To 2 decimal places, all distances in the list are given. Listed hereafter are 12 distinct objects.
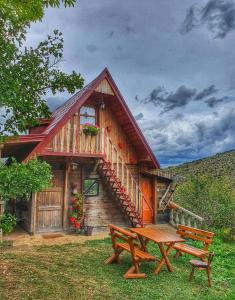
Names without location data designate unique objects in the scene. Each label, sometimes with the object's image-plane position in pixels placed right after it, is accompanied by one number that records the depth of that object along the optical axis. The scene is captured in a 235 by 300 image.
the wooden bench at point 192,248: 6.44
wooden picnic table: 6.15
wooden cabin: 10.22
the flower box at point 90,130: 10.80
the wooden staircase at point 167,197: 12.98
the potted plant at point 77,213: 10.39
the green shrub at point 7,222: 4.23
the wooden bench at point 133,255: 5.86
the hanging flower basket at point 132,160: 12.61
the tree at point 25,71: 4.21
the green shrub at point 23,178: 4.18
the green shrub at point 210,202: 11.86
